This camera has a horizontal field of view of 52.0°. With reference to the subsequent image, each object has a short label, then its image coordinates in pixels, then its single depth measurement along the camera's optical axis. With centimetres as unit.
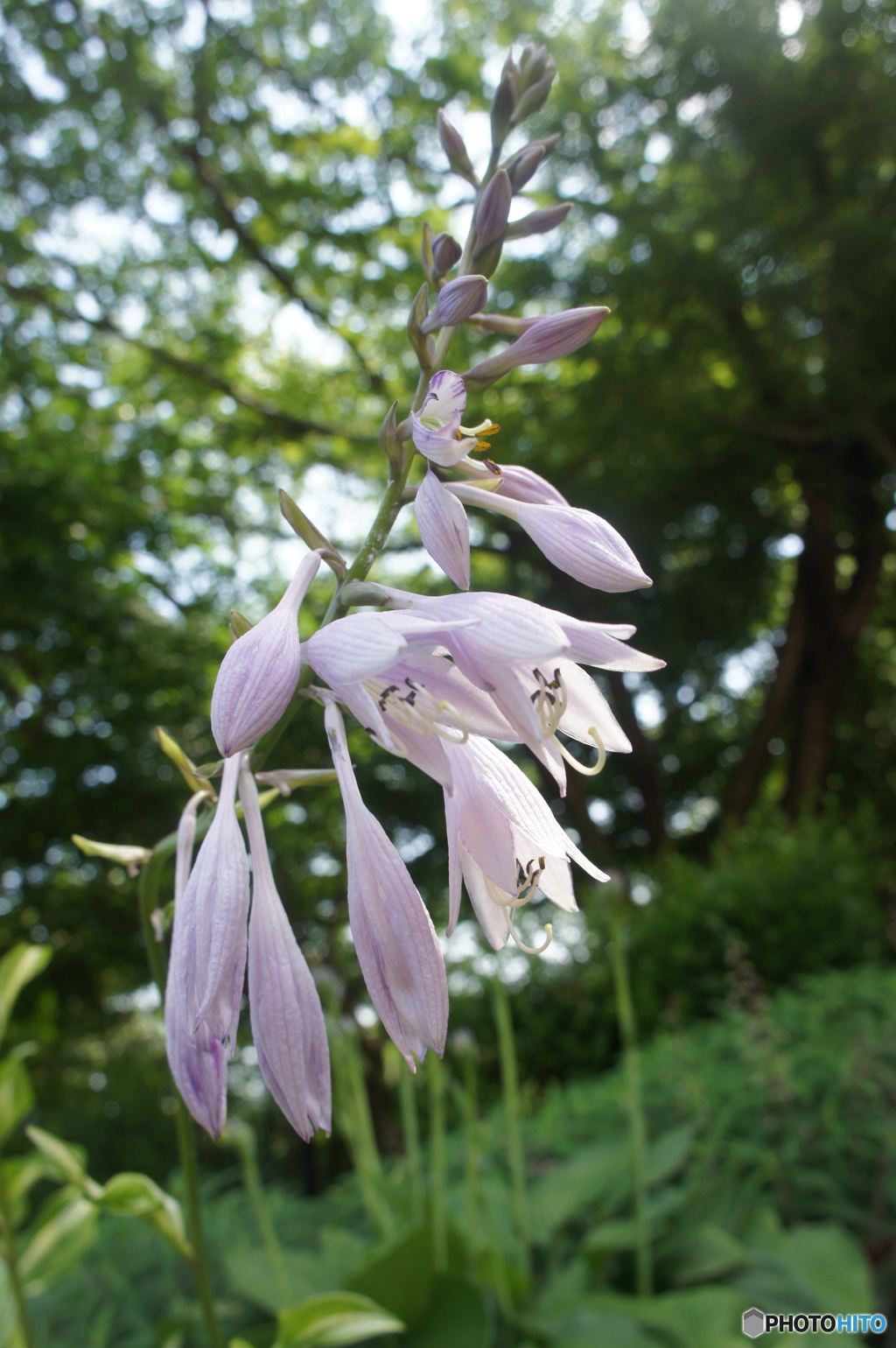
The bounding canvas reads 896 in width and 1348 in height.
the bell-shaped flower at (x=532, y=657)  11
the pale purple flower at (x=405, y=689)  11
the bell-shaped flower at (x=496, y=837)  12
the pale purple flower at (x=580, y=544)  13
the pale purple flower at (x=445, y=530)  13
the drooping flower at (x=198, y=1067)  12
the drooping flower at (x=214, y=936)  11
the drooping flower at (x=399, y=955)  11
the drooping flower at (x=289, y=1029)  11
